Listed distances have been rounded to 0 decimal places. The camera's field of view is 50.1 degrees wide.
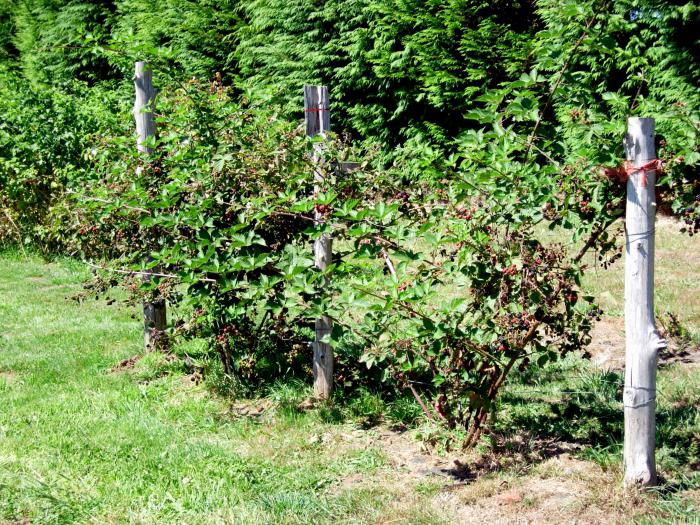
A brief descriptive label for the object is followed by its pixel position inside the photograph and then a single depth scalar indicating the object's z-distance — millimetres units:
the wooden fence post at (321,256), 4387
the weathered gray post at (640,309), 3205
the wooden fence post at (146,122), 5449
